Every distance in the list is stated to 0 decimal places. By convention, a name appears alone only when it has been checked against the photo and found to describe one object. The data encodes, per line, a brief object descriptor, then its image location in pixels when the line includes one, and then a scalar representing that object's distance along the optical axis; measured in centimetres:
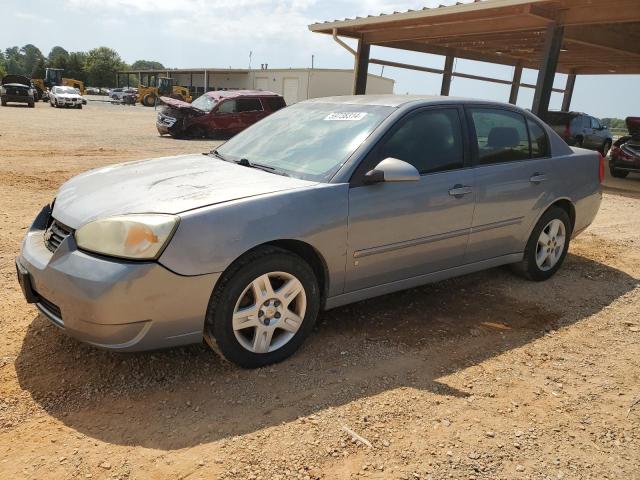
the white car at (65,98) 3228
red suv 1769
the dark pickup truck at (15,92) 2929
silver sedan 257
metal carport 1115
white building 3853
